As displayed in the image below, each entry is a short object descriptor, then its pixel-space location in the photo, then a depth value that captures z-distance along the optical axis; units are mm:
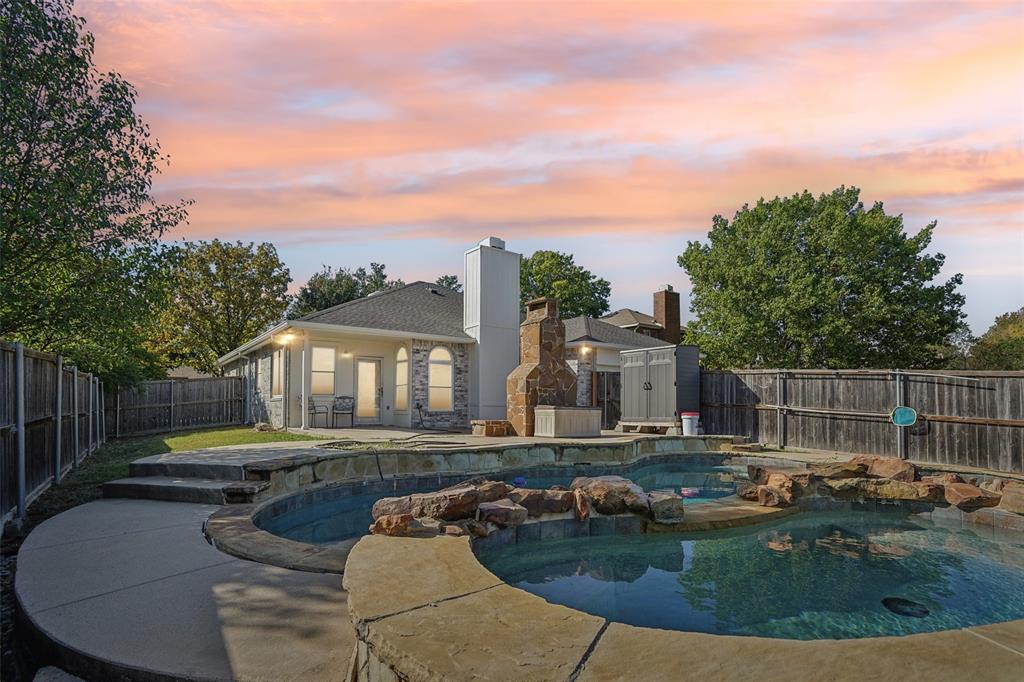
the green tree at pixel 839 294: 19906
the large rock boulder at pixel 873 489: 6785
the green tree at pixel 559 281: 34850
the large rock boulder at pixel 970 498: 6258
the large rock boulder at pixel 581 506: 5270
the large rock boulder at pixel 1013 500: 5968
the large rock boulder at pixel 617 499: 5379
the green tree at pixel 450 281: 48088
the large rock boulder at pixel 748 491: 6464
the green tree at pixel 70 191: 7613
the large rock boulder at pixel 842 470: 7305
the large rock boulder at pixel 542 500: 5219
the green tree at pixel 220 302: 28484
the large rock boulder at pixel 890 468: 7453
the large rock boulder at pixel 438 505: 4523
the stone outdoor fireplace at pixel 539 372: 12734
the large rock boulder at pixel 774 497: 6230
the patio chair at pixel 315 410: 14867
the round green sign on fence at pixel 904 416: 10195
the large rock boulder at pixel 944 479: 6920
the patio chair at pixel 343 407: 15133
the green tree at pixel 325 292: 34812
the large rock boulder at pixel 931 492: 6590
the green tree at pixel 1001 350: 22328
